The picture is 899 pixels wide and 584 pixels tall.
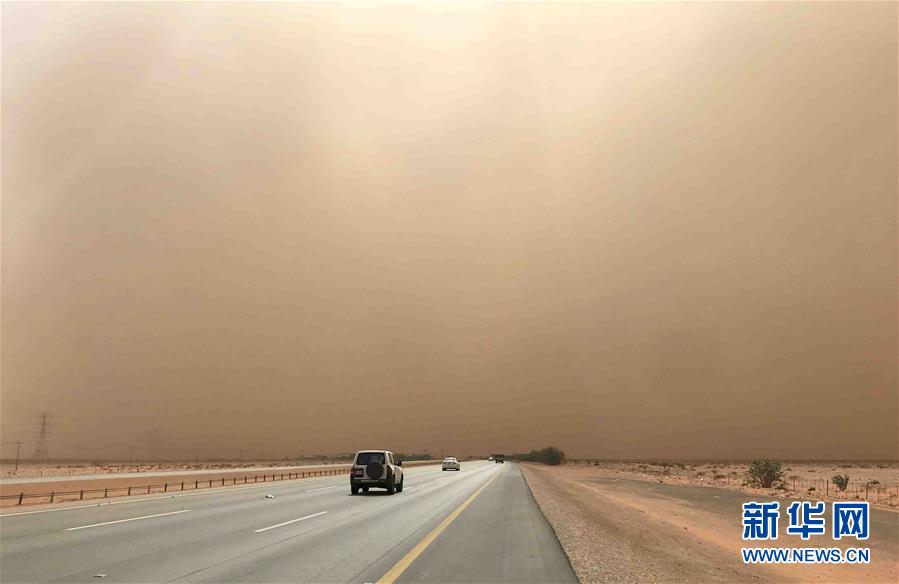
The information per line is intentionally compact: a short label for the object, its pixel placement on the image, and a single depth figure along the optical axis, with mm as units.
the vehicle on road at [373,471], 31391
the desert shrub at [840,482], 50334
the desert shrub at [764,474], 55969
